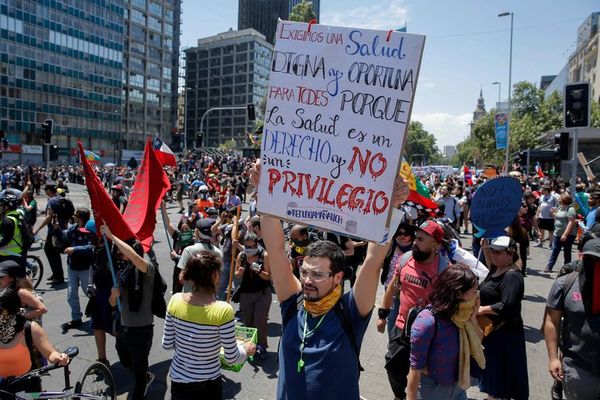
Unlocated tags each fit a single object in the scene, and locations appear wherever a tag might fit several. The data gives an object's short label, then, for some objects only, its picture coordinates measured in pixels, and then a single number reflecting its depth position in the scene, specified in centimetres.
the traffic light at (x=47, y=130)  2039
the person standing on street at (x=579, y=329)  297
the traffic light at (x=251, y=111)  2636
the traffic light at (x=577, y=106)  948
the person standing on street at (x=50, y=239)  872
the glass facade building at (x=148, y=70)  7875
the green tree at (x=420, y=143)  13150
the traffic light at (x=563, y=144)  1196
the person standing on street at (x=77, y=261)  656
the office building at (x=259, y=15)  13650
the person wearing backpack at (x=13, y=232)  678
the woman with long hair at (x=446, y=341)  292
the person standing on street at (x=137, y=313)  429
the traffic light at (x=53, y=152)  2328
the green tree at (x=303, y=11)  3959
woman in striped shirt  321
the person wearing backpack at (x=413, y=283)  393
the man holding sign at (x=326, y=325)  234
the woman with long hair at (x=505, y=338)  394
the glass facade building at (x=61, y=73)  5903
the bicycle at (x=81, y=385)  330
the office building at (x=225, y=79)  11012
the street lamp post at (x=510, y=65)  3116
